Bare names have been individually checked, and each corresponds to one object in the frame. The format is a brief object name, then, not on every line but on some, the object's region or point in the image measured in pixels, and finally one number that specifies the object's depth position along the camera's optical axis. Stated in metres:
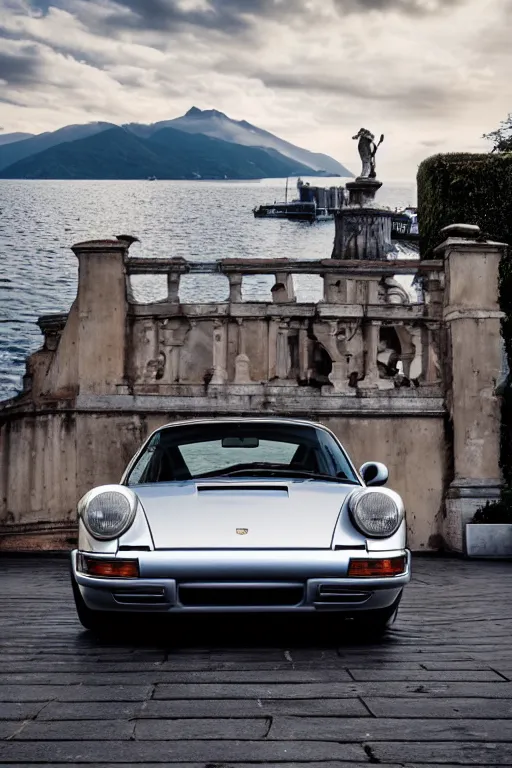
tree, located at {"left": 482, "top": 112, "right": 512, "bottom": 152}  31.31
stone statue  23.09
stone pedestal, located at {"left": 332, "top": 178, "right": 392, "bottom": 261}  25.19
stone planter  11.39
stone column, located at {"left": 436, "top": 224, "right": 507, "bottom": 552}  11.73
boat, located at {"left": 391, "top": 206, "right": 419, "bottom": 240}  40.91
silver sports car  5.54
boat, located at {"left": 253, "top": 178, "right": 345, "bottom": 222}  68.19
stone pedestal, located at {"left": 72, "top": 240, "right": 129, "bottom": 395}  11.91
